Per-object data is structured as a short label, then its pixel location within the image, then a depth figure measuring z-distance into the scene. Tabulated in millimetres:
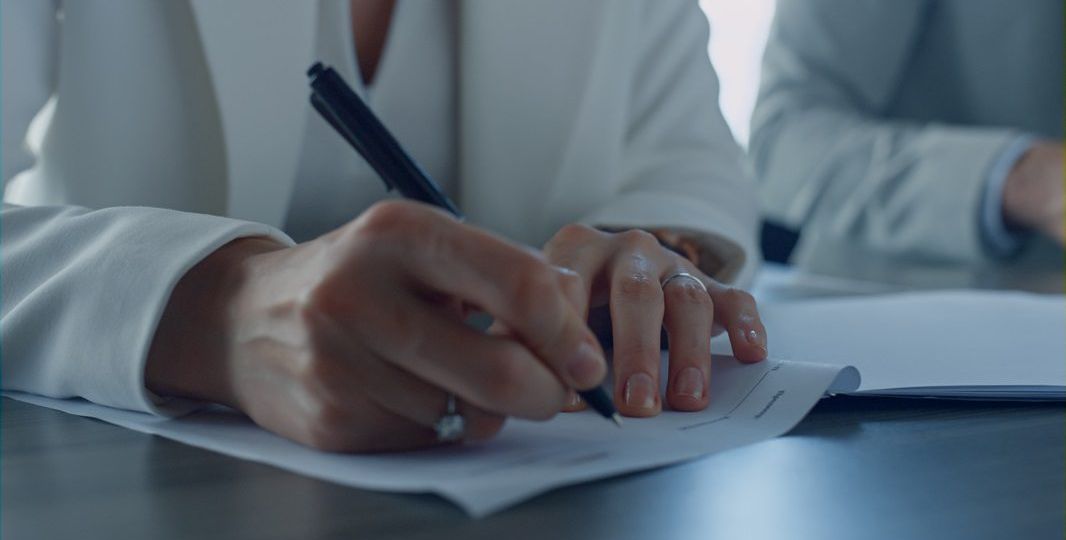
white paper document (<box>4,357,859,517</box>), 316
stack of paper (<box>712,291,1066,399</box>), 472
